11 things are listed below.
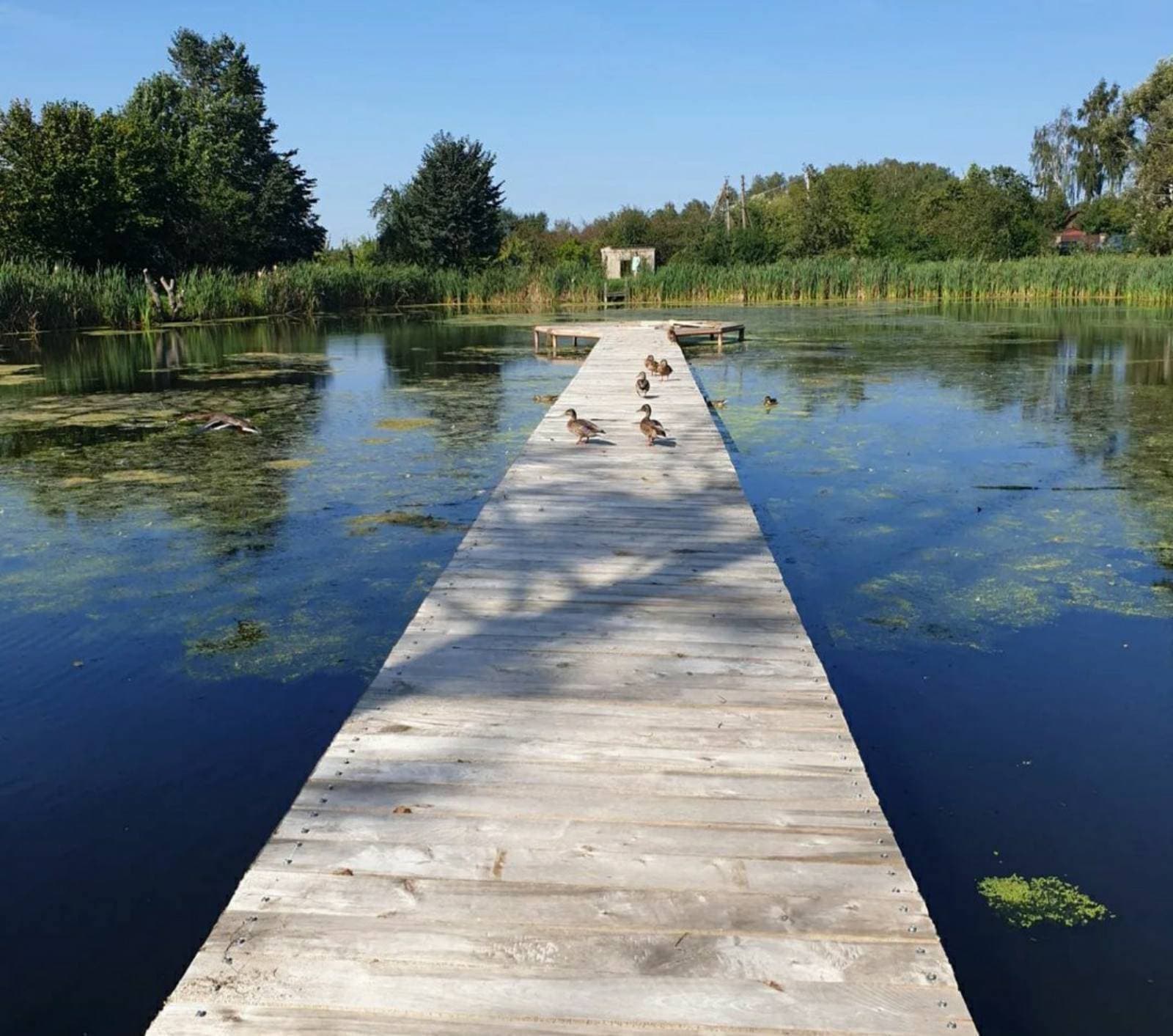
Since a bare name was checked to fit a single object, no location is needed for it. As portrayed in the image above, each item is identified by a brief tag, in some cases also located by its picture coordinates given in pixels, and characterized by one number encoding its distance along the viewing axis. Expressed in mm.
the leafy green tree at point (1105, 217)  45188
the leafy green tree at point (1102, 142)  41875
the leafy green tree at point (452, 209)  37469
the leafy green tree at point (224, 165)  29984
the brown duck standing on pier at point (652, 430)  6660
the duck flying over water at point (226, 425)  8570
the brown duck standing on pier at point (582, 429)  6656
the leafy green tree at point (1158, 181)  30844
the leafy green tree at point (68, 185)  23625
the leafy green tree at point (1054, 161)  68812
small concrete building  38375
